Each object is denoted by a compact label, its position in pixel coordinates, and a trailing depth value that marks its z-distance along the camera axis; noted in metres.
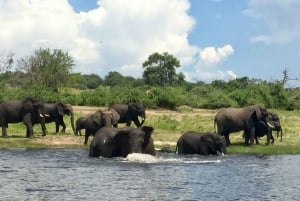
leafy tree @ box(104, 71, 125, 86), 129.32
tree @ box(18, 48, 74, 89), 73.19
